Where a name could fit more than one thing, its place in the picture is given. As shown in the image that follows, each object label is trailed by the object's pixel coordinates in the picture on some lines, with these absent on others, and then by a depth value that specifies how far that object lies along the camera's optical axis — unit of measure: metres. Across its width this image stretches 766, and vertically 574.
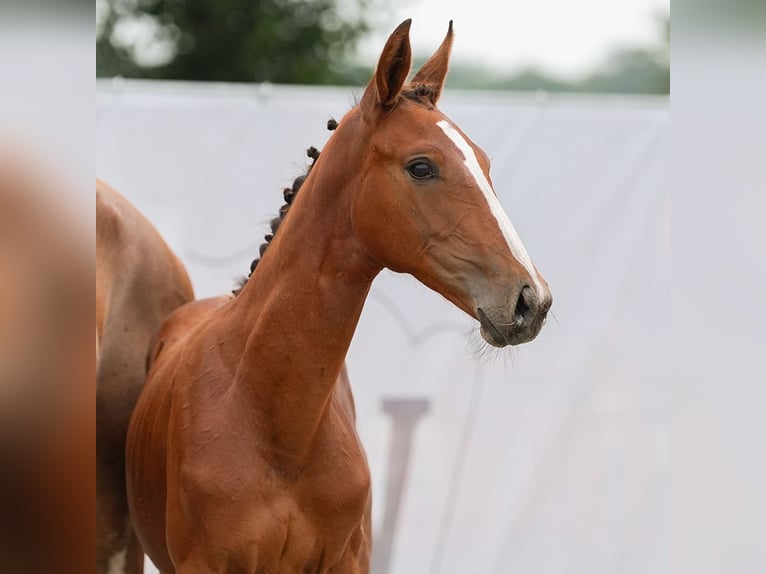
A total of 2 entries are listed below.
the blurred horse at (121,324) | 8.60
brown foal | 7.72
